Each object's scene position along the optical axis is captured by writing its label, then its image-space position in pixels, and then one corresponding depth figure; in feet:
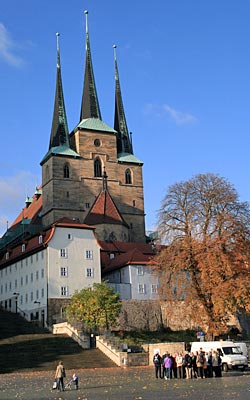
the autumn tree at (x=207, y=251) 148.46
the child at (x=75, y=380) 83.88
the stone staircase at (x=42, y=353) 132.67
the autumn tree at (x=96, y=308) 180.04
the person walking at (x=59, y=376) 83.30
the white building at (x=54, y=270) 206.08
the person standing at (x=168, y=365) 97.09
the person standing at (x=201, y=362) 97.30
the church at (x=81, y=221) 212.02
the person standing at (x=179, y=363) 99.66
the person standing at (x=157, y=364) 99.73
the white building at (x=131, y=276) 218.59
